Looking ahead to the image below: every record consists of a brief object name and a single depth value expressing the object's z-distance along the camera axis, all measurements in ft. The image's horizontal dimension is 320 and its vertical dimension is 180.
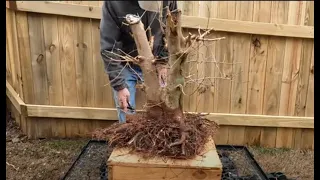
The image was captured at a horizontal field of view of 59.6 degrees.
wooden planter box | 3.85
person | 5.59
